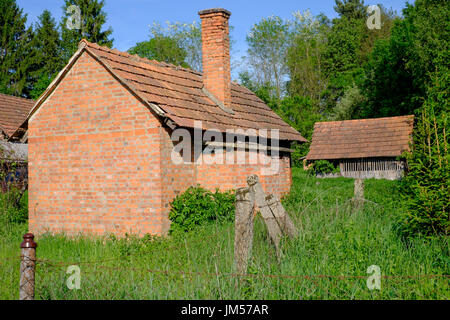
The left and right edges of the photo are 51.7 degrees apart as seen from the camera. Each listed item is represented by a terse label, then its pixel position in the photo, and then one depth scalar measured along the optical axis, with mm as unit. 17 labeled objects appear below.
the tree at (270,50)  47812
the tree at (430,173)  8080
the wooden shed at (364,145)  30109
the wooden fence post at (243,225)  6844
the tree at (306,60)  48719
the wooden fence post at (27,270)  5375
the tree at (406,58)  27109
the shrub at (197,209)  11320
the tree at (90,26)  38406
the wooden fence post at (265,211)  7934
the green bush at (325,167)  32619
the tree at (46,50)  44219
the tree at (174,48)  49531
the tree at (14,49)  43875
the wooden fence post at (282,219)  8141
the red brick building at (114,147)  11344
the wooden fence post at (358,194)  11548
